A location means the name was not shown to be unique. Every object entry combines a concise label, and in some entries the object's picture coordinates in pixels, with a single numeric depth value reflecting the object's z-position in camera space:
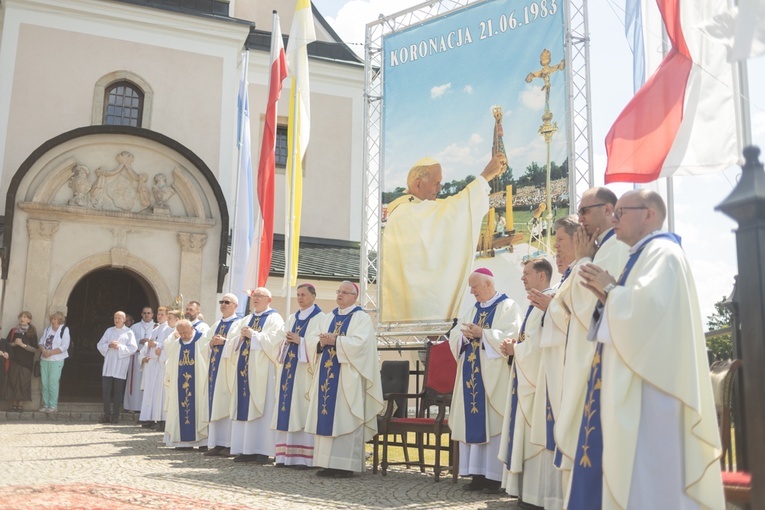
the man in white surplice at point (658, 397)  3.91
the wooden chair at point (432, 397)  8.04
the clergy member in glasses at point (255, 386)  9.45
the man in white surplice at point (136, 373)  16.45
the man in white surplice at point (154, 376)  14.61
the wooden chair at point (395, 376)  9.91
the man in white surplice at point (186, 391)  10.78
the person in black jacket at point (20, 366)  15.27
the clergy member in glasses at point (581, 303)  4.58
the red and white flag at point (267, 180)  11.44
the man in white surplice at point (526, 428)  6.10
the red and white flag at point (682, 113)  5.64
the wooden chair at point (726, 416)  4.07
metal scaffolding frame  11.09
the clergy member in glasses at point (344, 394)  8.21
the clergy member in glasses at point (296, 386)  8.71
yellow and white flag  10.33
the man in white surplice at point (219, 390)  10.08
